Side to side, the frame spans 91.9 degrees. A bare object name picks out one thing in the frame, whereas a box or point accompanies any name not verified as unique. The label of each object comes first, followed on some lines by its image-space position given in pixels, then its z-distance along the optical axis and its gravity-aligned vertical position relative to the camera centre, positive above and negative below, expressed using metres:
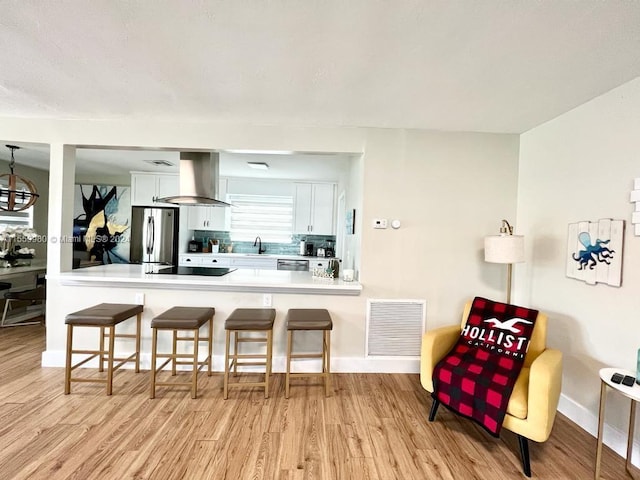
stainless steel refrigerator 5.00 -0.05
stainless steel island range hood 3.32 +0.59
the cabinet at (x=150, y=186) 5.16 +0.71
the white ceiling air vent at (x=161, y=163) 4.43 +0.97
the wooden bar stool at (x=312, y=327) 2.46 -0.74
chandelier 3.79 +0.36
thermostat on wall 2.91 +0.14
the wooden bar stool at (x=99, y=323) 2.40 -0.75
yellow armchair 1.72 -0.91
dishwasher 5.12 -0.50
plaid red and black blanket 1.88 -0.83
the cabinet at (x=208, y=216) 5.34 +0.25
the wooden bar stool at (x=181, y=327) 2.40 -0.76
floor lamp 2.41 -0.05
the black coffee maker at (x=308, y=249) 5.50 -0.26
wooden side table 1.54 -0.76
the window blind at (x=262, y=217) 5.61 +0.29
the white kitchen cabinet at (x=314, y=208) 5.42 +0.46
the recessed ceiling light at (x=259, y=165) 4.38 +0.98
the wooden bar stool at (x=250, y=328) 2.41 -0.74
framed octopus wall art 1.98 -0.04
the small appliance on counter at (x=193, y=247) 5.40 -0.29
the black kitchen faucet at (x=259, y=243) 5.66 -0.20
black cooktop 3.15 -0.44
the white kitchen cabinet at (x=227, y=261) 5.16 -0.49
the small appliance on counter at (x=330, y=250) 5.41 -0.26
